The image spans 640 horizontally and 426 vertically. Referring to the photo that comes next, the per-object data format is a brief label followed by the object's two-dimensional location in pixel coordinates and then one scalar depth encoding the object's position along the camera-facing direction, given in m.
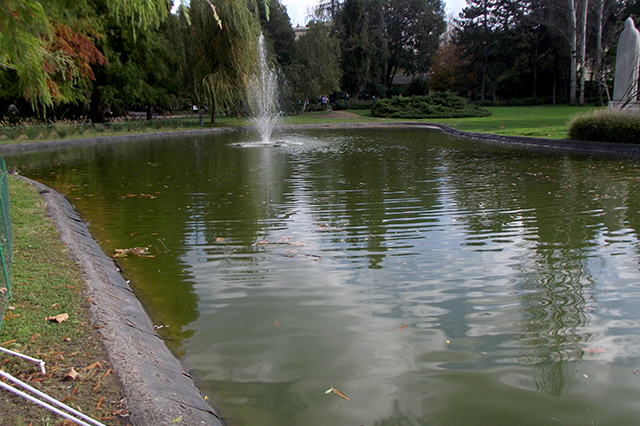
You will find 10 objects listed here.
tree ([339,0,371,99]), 53.69
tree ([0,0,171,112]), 5.09
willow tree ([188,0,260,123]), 32.97
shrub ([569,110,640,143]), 17.13
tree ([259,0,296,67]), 63.19
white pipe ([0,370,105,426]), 2.59
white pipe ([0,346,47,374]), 3.10
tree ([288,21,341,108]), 47.20
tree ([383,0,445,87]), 66.19
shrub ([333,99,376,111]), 56.19
